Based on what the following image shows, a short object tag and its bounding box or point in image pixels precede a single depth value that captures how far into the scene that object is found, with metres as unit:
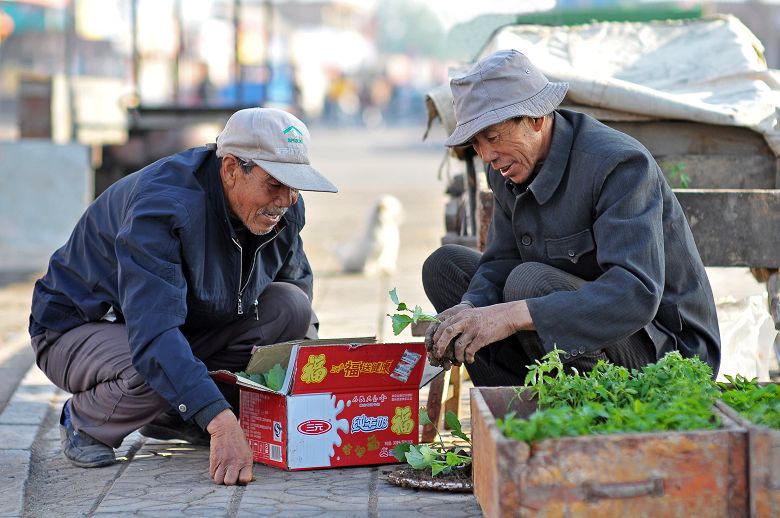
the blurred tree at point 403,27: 112.50
